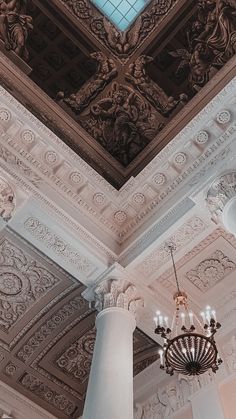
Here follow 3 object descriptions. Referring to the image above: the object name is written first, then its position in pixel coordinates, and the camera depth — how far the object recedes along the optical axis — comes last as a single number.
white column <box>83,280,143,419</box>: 5.32
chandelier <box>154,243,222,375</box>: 5.61
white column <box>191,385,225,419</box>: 6.95
